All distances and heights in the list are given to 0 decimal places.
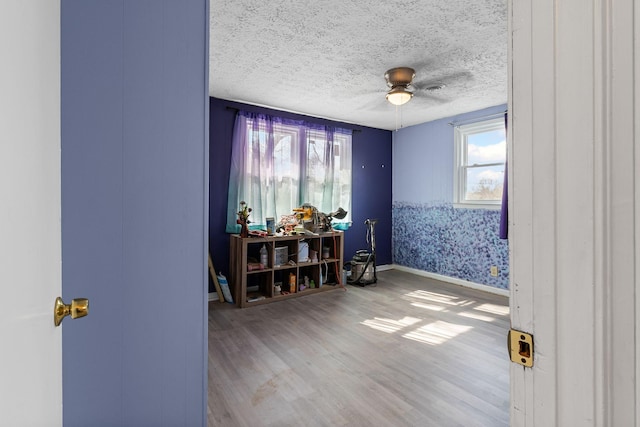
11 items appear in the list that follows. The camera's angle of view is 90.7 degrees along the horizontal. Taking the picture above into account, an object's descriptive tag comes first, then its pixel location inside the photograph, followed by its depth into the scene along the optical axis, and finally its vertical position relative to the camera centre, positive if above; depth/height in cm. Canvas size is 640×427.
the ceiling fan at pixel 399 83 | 281 +124
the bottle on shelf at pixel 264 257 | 374 -50
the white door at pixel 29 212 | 40 +0
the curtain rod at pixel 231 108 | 381 +130
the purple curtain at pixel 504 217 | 334 -1
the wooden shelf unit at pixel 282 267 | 355 -64
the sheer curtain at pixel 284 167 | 388 +65
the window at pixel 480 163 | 405 +70
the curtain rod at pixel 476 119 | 394 +128
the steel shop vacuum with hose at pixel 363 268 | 445 -75
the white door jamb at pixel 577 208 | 45 +1
